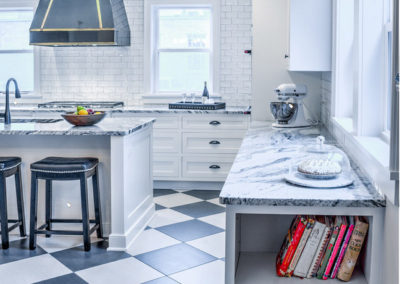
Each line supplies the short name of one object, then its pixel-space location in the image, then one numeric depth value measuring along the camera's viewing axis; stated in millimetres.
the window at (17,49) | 7168
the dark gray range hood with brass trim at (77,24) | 6168
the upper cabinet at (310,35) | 4273
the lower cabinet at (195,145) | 6215
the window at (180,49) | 6871
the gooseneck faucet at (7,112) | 4609
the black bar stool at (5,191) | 4168
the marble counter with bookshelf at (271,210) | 2078
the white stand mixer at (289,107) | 4504
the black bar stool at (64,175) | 4059
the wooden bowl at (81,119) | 4414
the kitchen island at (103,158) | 4223
